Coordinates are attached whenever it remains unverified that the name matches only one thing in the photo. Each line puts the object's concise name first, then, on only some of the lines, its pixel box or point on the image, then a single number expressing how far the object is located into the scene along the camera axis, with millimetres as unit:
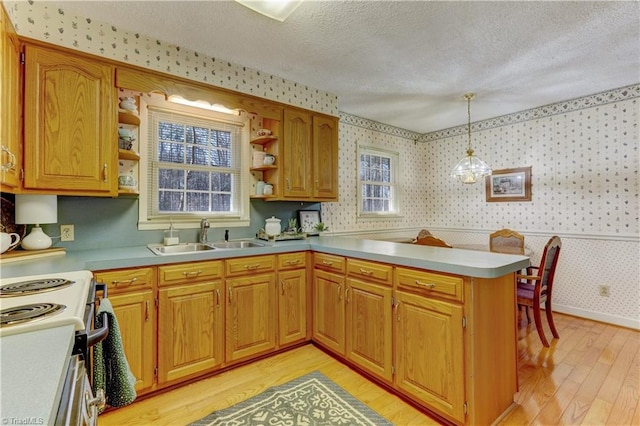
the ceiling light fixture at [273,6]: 1870
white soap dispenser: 2516
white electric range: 501
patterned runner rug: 1769
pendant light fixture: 3449
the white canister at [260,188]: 3002
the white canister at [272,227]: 2951
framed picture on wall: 3891
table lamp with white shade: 1902
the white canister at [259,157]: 3017
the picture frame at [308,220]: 3361
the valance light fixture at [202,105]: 2588
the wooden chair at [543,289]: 2701
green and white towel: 1175
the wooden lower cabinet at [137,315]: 1861
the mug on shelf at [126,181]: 2203
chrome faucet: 2688
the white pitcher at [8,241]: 1720
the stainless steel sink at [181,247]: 2404
